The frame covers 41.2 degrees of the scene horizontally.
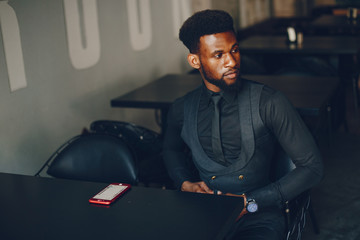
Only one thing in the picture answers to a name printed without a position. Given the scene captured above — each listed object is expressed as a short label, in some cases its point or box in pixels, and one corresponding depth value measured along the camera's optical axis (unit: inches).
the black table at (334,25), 260.4
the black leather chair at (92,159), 95.2
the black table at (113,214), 60.8
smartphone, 70.4
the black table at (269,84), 123.1
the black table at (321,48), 196.5
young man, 77.5
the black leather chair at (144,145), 114.3
